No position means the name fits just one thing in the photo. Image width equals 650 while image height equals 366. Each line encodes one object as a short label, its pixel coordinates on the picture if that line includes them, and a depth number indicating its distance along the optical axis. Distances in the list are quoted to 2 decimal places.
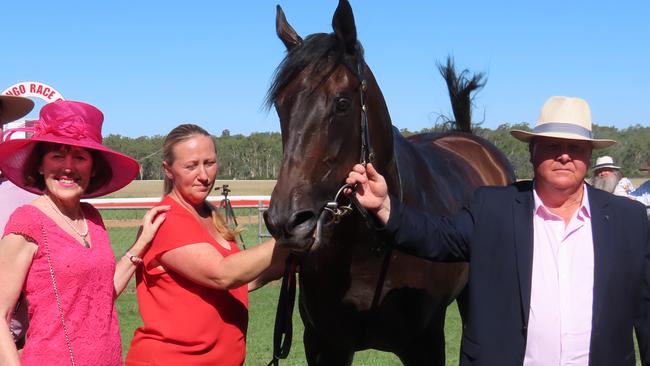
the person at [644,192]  7.50
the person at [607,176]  10.16
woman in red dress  2.79
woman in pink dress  2.38
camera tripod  10.16
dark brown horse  2.81
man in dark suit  2.58
